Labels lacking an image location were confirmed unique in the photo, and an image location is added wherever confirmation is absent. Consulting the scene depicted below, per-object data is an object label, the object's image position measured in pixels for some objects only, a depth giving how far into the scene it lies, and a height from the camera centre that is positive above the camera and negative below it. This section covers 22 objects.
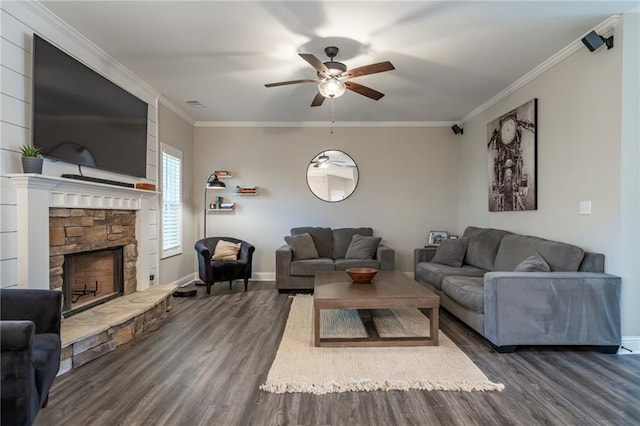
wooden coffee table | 2.99 -0.77
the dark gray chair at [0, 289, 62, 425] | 1.59 -0.72
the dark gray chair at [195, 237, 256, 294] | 4.96 -0.82
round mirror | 6.11 +0.62
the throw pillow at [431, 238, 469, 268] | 4.66 -0.53
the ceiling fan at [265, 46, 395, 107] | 3.07 +1.27
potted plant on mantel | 2.54 +0.35
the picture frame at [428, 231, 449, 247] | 5.91 -0.41
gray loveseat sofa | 5.02 -0.76
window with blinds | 5.02 +0.13
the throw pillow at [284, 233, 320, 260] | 5.23 -0.54
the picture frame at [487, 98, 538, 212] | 3.99 +0.67
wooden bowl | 3.54 -0.64
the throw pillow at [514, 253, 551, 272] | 3.10 -0.46
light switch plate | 3.20 +0.07
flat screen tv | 2.74 +0.86
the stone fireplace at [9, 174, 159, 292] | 2.56 -0.16
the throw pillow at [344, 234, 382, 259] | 5.30 -0.55
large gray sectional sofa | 2.87 -0.75
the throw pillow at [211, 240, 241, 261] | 5.37 -0.63
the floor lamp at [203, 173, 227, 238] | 5.75 +0.43
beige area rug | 2.35 -1.16
